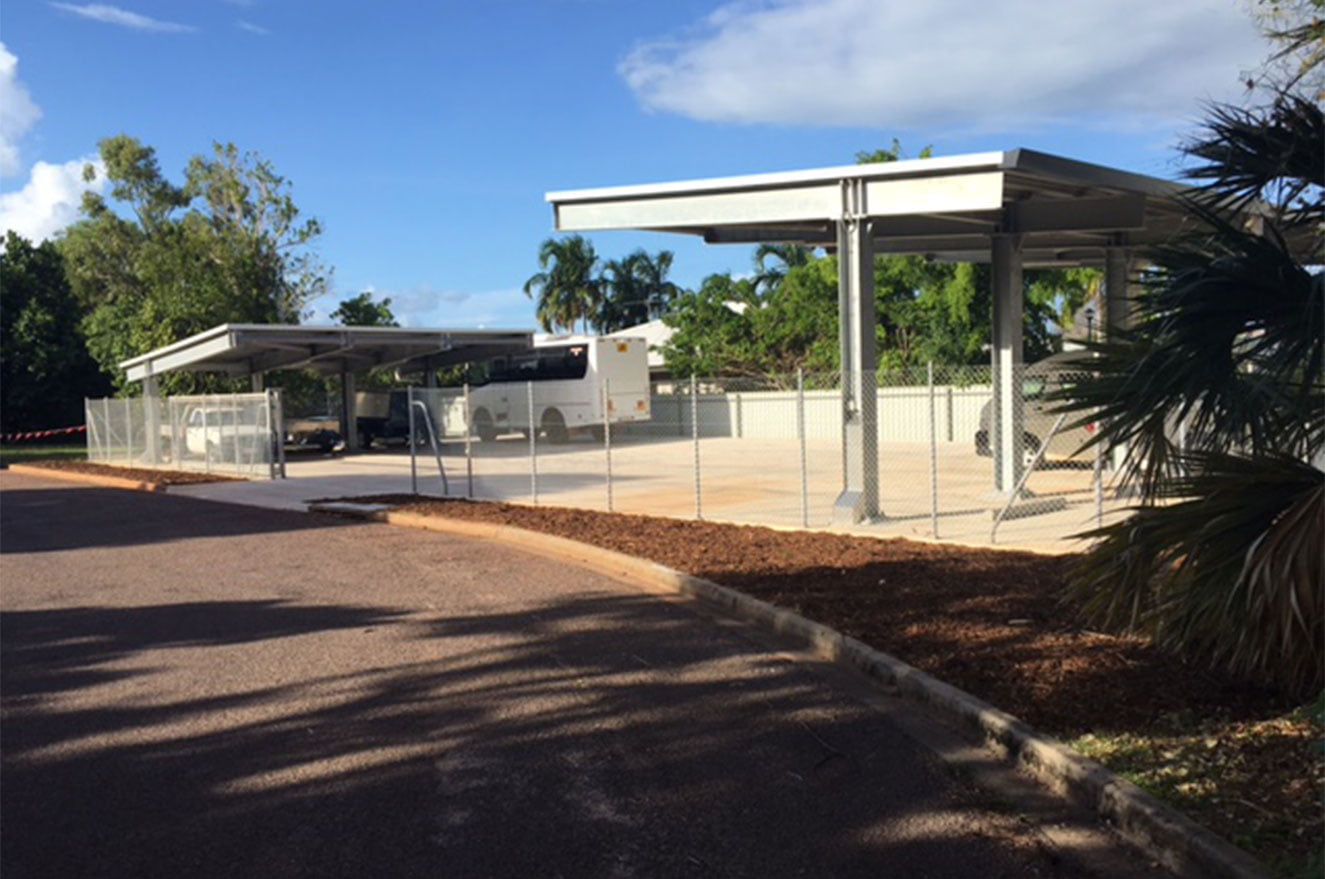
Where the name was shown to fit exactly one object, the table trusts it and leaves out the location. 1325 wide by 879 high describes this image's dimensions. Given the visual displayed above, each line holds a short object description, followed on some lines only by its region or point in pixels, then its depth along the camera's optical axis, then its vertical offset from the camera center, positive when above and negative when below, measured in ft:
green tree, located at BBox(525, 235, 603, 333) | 220.23 +19.11
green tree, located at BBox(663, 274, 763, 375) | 137.08 +5.02
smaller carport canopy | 92.94 +3.52
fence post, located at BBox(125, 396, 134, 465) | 105.81 -3.64
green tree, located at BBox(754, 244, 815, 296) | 161.07 +16.31
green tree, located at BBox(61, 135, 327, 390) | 131.23 +18.18
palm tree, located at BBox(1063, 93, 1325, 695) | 17.63 -1.06
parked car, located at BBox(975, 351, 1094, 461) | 62.95 -4.31
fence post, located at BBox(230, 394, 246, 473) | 85.56 -2.72
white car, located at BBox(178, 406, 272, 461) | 83.87 -3.47
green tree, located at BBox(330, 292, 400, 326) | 146.72 +9.94
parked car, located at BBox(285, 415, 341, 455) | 119.65 -5.28
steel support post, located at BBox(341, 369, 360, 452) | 119.03 -3.10
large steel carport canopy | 40.93 +6.51
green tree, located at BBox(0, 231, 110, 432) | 167.94 +7.46
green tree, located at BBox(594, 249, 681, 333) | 223.92 +17.57
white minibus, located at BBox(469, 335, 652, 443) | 117.50 -0.91
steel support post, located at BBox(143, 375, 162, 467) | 101.81 -3.10
